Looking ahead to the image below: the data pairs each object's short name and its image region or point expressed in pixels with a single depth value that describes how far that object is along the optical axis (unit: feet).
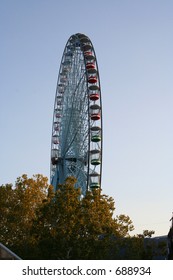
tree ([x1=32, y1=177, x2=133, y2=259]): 135.74
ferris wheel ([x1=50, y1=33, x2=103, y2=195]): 182.57
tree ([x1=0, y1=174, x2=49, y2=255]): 166.20
